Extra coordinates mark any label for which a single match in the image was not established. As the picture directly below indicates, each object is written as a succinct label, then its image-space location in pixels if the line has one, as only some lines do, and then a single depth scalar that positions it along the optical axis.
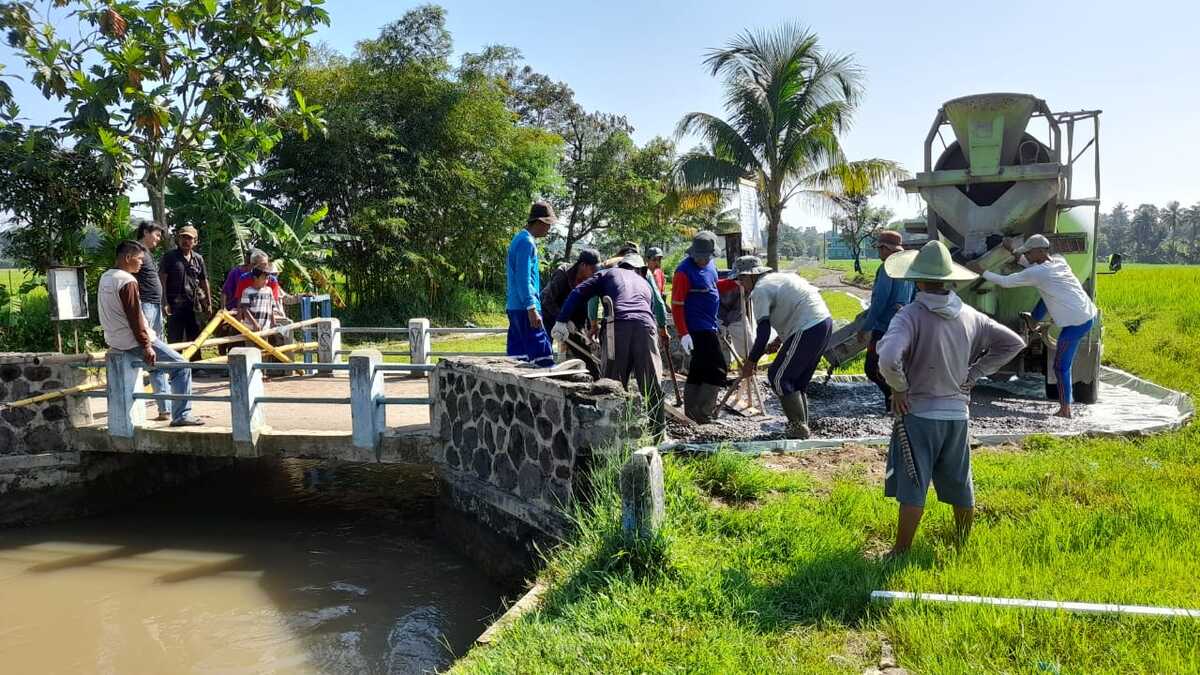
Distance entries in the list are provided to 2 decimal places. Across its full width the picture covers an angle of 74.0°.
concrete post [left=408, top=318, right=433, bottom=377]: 10.05
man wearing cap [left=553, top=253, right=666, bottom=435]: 6.24
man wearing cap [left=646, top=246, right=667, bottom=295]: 8.87
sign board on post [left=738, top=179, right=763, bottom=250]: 9.98
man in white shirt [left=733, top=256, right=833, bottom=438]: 6.34
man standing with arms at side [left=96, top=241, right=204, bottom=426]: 6.52
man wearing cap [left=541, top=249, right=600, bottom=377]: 6.92
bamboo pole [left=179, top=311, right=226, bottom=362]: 7.64
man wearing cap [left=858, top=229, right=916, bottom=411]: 6.94
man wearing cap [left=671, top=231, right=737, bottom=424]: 7.11
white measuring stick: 3.39
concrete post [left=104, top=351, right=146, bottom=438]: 7.19
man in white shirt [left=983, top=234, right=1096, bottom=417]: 7.10
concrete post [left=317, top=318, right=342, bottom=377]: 10.34
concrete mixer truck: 8.61
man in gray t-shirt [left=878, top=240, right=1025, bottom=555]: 4.00
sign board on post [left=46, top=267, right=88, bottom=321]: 7.36
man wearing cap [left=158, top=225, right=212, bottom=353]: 8.73
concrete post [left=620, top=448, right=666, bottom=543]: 4.21
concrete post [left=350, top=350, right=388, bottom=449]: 6.69
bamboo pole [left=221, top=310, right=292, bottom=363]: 8.37
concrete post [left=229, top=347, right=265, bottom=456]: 6.92
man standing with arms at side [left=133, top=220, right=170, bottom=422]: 7.40
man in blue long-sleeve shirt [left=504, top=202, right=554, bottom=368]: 6.57
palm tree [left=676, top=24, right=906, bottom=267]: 15.95
